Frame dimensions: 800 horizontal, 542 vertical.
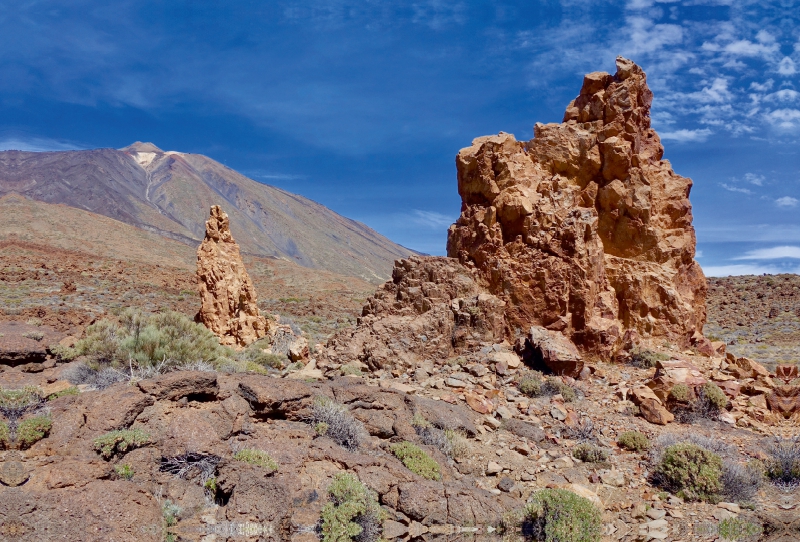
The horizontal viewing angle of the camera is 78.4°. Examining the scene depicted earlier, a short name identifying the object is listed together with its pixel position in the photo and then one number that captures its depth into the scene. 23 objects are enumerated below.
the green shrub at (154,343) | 9.22
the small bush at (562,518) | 4.99
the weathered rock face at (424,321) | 10.48
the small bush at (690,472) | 6.00
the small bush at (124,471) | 4.68
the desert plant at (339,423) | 6.25
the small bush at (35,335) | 10.29
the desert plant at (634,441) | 7.34
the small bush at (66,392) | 6.30
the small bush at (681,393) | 8.61
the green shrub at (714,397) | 8.59
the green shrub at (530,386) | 9.14
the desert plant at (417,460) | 5.87
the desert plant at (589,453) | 7.00
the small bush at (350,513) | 4.54
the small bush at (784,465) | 6.45
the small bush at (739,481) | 5.98
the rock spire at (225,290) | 12.91
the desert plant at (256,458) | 5.11
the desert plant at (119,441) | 4.83
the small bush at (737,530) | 5.04
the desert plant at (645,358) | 10.67
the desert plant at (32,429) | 4.90
